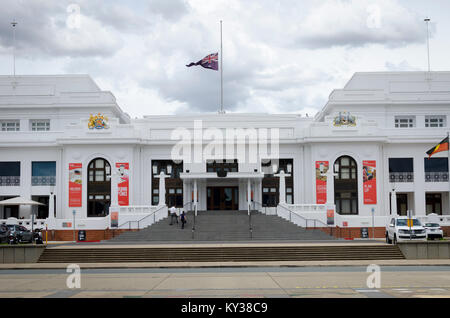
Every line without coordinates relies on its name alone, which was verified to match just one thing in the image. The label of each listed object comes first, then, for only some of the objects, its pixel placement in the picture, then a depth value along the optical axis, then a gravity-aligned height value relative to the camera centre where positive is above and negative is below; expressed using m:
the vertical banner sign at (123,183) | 47.03 +0.19
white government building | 47.12 +2.23
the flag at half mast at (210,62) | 50.78 +11.98
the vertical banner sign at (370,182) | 46.50 +0.09
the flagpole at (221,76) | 54.62 +11.36
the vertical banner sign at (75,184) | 46.94 +0.18
